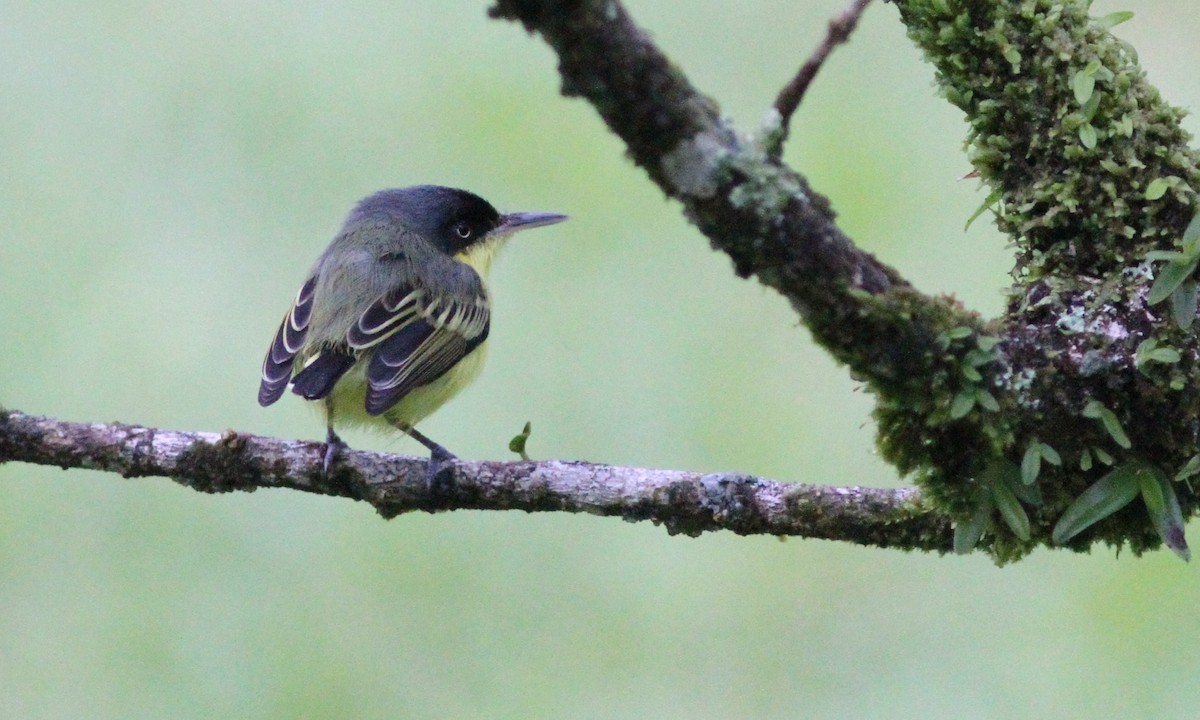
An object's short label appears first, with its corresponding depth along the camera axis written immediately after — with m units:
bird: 9.77
